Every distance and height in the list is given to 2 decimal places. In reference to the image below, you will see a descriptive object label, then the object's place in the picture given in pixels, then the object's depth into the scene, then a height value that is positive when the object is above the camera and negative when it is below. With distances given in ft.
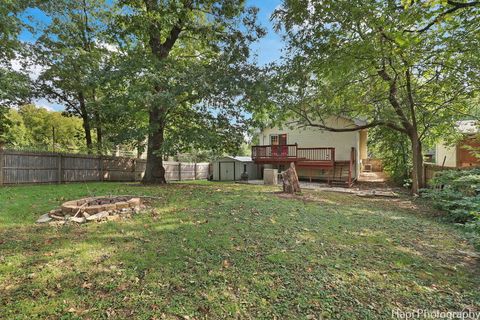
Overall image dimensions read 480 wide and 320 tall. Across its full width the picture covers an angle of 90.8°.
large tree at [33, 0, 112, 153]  40.25 +18.76
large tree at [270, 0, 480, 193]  19.89 +11.39
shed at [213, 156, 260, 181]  62.23 -1.68
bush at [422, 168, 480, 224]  19.98 -2.63
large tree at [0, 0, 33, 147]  29.43 +16.46
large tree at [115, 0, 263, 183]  30.37 +12.01
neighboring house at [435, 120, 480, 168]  44.82 +2.33
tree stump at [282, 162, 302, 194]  30.86 -2.52
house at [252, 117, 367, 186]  51.98 +2.03
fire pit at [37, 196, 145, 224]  16.08 -3.63
